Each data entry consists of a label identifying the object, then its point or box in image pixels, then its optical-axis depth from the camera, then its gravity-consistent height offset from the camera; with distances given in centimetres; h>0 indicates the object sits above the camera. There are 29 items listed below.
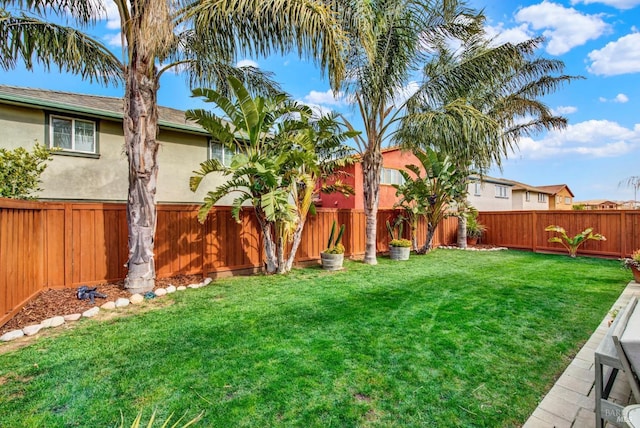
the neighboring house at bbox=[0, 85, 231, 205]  806 +236
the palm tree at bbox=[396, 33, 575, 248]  762 +307
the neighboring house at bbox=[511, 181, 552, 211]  2730 +162
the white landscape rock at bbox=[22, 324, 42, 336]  393 -145
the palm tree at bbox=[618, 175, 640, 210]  1182 +123
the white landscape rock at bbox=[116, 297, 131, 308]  511 -143
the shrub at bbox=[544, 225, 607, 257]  1042 -89
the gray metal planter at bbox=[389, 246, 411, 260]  1005 -125
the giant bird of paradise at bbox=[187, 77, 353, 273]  648 +130
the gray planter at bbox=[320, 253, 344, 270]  830 -124
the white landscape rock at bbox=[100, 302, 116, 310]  498 -145
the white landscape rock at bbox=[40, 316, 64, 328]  419 -145
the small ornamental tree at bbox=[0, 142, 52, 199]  560 +97
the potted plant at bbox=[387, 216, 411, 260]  1005 -112
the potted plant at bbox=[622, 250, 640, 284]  629 -113
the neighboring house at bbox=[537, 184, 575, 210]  3171 +205
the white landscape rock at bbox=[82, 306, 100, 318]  463 -145
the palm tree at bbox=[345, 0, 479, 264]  786 +437
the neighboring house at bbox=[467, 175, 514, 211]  2333 +165
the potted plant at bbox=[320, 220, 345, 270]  831 -115
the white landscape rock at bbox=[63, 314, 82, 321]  445 -146
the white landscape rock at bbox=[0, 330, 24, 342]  372 -145
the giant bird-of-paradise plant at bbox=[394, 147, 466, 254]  1083 +99
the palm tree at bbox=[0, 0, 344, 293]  511 +324
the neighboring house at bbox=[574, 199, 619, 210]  2931 +150
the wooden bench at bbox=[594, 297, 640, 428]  176 -99
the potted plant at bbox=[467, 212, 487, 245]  1355 -70
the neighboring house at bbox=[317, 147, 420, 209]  1591 +180
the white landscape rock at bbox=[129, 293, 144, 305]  527 -142
